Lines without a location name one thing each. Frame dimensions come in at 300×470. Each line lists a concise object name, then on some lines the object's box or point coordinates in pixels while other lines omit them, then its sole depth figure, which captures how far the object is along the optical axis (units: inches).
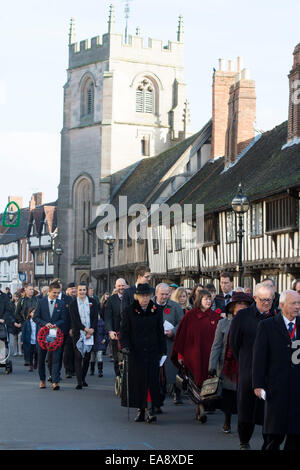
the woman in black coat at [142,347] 444.8
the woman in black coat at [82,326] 598.9
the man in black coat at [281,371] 295.1
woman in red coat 457.1
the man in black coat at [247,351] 352.2
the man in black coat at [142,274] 497.4
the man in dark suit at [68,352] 679.5
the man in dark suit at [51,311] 613.6
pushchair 692.1
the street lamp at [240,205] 800.3
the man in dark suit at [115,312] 596.1
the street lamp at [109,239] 1293.2
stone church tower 2322.8
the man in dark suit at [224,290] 585.9
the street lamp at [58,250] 1819.6
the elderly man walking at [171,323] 522.3
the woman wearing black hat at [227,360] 396.8
